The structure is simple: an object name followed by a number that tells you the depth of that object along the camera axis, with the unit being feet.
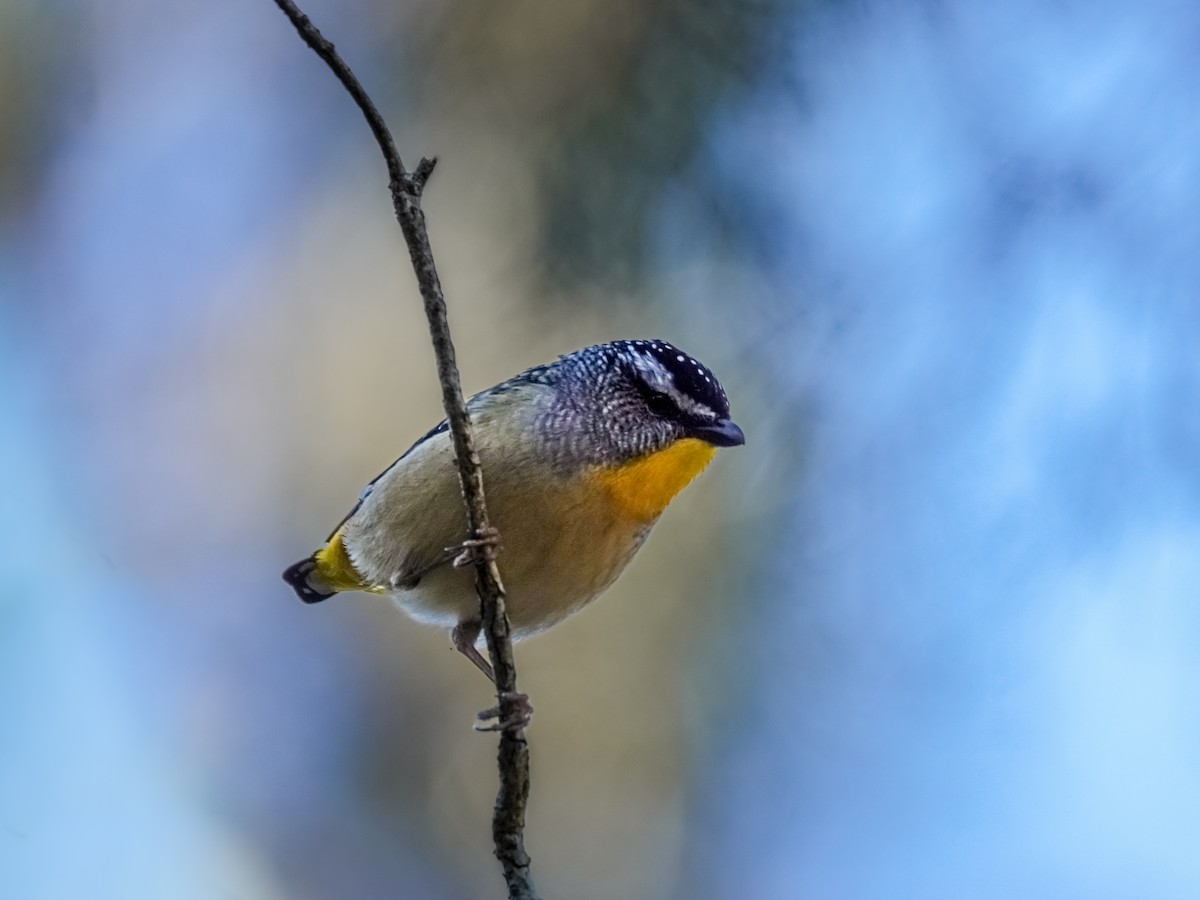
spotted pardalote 11.63
